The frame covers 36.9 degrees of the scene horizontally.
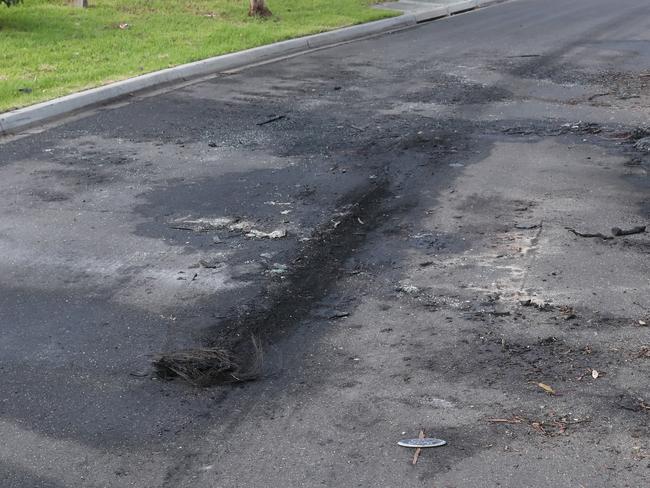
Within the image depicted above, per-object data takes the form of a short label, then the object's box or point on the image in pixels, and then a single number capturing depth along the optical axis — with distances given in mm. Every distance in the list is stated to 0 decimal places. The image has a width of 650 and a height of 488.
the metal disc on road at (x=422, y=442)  4691
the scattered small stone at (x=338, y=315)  6184
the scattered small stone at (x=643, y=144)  10266
